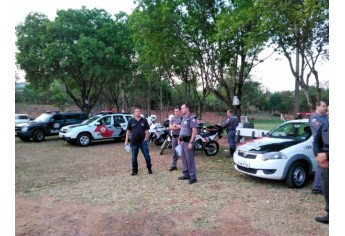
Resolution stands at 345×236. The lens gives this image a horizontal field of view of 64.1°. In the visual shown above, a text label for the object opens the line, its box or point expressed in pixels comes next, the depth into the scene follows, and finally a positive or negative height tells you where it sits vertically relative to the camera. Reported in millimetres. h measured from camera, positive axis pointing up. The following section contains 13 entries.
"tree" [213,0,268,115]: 9898 +3064
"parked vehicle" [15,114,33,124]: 19186 -36
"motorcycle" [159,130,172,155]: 10594 -1038
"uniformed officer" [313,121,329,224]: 4148 -595
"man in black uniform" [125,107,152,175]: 7309 -489
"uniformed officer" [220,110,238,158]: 9880 -401
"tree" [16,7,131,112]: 17609 +4673
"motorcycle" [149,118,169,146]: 12188 -698
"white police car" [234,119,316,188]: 6090 -970
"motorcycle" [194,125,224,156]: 10446 -905
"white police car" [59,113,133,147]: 13414 -626
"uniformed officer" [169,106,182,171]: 8156 -374
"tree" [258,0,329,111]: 7898 +2834
